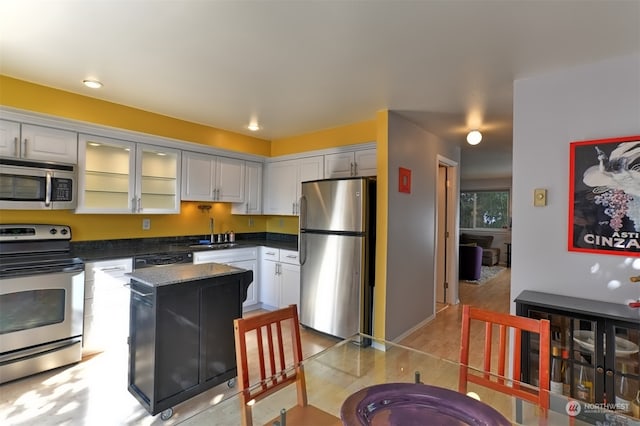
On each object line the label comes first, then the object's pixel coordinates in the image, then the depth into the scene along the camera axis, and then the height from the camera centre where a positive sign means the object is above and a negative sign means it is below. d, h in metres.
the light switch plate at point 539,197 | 2.31 +0.17
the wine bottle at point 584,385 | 1.90 -0.98
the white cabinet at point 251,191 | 4.48 +0.35
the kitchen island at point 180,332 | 2.00 -0.78
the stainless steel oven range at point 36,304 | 2.40 -0.73
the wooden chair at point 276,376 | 1.34 -0.74
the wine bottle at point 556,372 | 2.01 -0.95
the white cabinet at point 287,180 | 4.09 +0.49
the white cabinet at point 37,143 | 2.57 +0.59
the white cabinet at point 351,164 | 3.53 +0.62
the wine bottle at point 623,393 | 1.80 -0.96
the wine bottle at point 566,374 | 1.97 -0.94
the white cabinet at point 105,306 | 2.83 -0.85
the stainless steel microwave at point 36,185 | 2.54 +0.22
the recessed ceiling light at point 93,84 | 2.63 +1.07
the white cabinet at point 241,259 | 3.73 -0.54
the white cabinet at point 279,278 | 3.98 -0.79
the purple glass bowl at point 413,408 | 1.11 -0.69
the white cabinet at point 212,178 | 3.82 +0.47
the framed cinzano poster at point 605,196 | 1.99 +0.17
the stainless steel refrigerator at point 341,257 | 3.19 -0.41
